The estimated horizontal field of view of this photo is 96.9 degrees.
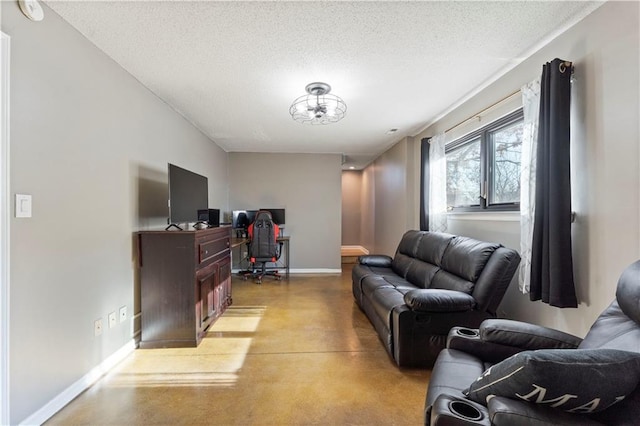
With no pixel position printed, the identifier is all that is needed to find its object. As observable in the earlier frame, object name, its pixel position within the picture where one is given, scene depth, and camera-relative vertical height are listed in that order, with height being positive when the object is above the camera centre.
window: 2.59 +0.51
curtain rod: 2.41 +1.03
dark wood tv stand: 2.57 -0.66
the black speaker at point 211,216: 3.48 +0.00
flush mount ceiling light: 2.81 +1.20
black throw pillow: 0.83 -0.49
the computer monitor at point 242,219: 5.56 -0.07
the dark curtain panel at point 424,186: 4.05 +0.41
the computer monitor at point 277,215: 5.68 +0.01
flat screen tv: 2.74 +0.23
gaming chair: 4.88 -0.41
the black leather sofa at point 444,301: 2.16 -0.70
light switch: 1.50 +0.06
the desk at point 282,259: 5.56 -0.88
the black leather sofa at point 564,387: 0.84 -0.54
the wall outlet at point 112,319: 2.23 -0.82
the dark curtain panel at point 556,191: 1.82 +0.15
